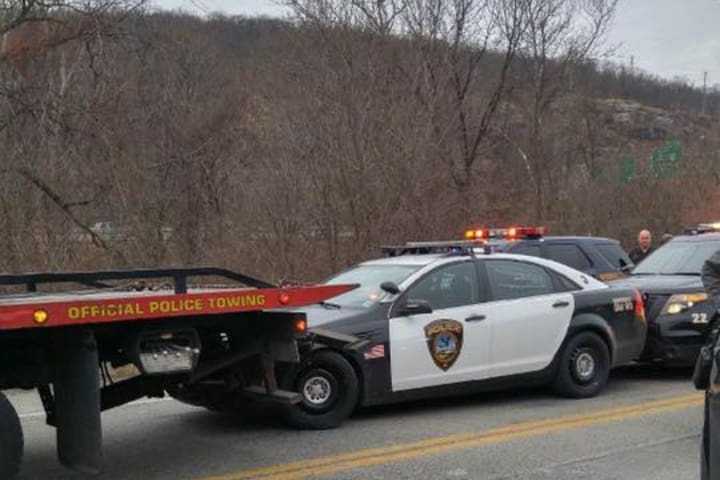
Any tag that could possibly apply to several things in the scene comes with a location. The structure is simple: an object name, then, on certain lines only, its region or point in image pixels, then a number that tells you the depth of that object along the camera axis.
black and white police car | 7.84
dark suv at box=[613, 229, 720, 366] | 10.16
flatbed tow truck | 5.16
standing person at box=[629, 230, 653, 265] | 15.77
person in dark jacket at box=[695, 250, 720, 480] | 3.87
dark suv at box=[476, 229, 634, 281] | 12.94
